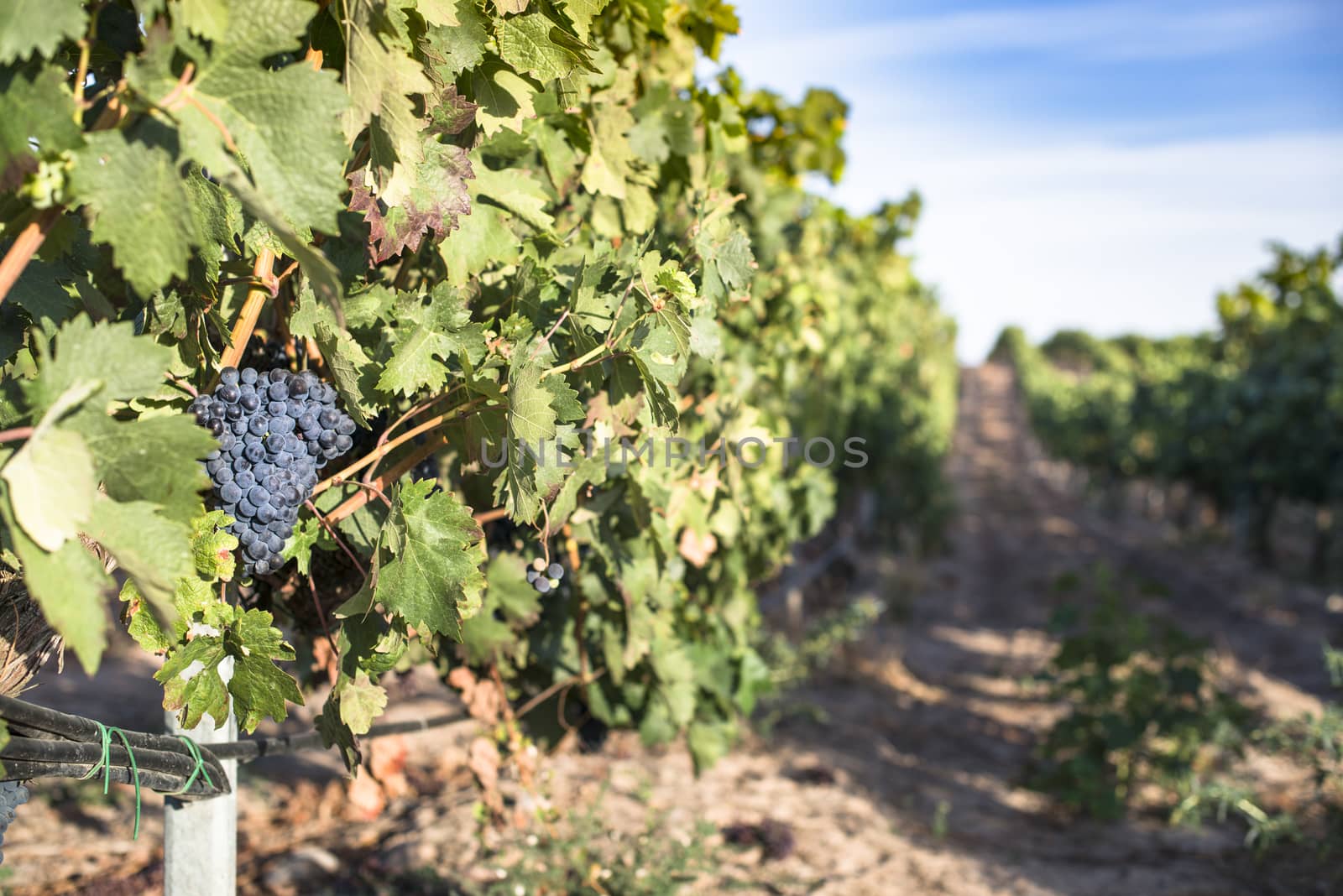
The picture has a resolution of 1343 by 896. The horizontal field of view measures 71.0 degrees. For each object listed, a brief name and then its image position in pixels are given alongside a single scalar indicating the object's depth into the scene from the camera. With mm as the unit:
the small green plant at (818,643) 5711
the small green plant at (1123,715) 4738
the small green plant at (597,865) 3010
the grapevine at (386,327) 890
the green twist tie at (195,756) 1576
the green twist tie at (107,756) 1397
